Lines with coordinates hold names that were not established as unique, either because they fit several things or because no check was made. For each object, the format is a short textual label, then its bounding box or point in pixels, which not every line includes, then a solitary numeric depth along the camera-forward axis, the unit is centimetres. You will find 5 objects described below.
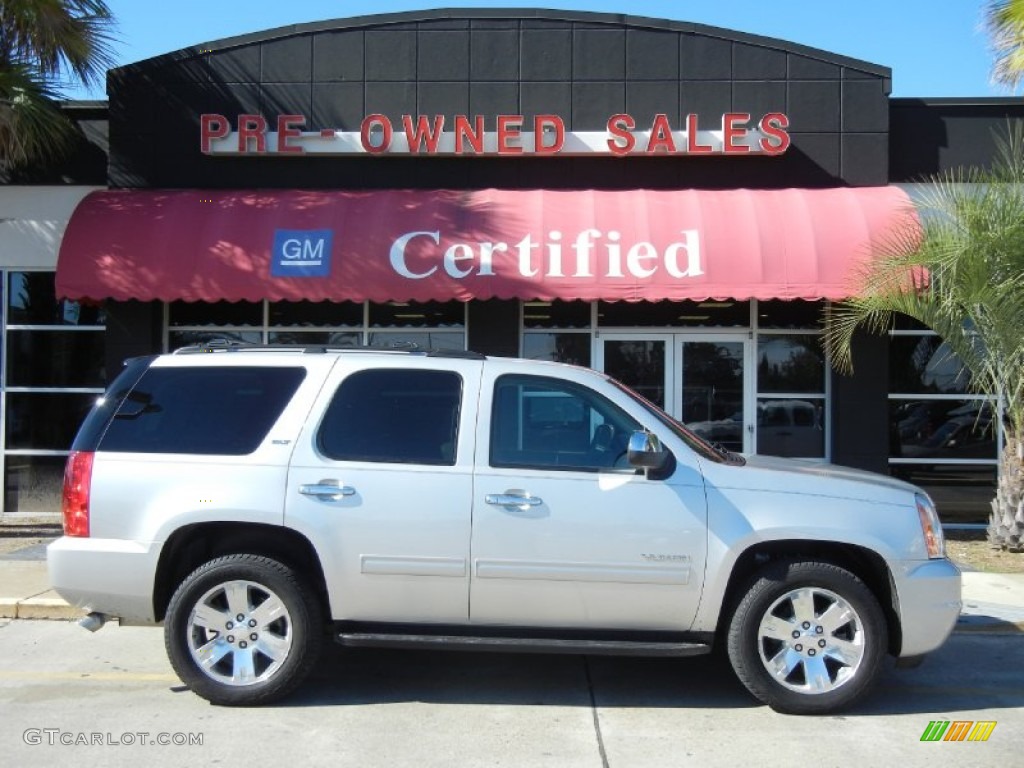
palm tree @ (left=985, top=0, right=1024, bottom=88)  1049
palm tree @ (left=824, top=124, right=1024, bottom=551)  906
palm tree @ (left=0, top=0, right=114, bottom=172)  1049
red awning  1043
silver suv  525
